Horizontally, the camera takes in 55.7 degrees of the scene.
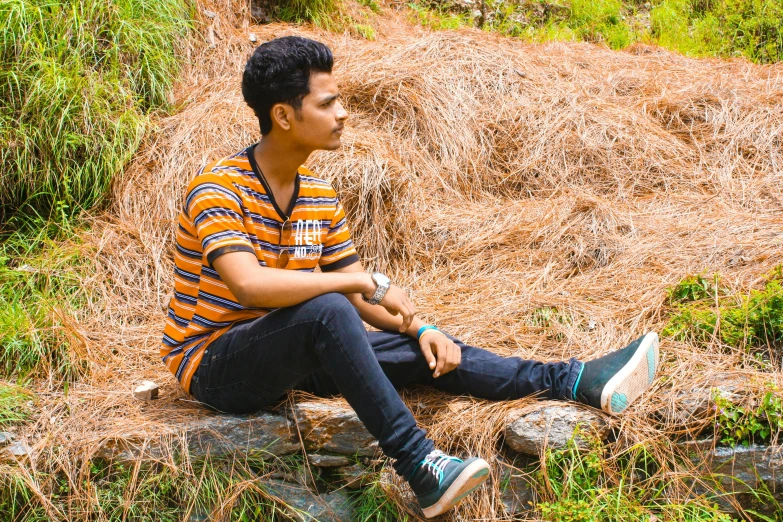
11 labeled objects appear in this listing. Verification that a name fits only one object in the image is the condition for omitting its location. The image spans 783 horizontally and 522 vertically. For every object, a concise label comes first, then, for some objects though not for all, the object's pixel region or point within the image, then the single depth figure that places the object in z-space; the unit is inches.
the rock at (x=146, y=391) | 109.1
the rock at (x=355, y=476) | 102.8
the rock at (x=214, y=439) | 99.8
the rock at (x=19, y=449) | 100.3
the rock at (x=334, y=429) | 102.1
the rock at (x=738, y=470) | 97.1
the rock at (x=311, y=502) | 101.8
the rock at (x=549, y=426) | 97.3
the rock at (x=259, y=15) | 216.8
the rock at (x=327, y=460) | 104.2
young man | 88.4
